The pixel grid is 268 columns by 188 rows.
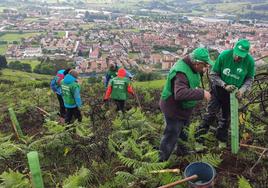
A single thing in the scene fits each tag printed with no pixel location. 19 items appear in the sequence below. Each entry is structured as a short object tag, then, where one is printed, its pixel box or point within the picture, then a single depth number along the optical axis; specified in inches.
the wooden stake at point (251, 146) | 142.3
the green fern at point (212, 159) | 124.9
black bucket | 108.1
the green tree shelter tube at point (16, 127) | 198.7
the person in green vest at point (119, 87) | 221.4
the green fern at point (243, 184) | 102.4
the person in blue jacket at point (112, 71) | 244.5
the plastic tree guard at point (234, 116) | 130.8
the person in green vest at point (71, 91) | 197.8
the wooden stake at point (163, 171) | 115.0
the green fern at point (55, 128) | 169.2
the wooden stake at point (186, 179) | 98.7
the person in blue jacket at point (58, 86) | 232.9
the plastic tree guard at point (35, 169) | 86.4
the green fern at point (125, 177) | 116.3
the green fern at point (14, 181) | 112.9
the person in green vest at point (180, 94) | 115.5
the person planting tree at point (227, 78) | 136.7
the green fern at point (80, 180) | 108.7
